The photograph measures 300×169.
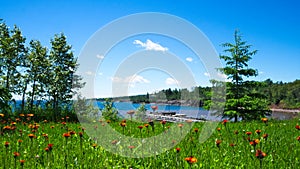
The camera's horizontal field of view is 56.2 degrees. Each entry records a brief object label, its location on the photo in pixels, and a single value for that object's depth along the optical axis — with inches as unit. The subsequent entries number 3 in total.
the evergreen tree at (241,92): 745.0
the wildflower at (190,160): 107.6
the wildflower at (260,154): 112.6
